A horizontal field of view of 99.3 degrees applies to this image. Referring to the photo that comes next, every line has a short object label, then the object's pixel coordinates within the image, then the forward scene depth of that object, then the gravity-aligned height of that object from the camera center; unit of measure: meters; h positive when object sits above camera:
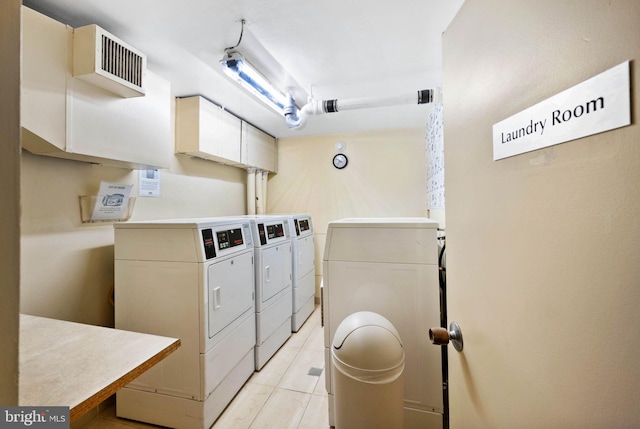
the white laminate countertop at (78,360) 0.83 -0.51
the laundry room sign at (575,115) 0.39 +0.17
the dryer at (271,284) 2.37 -0.62
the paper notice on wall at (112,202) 1.87 +0.14
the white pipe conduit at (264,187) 3.95 +0.48
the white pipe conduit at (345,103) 2.26 +1.01
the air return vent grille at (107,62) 1.39 +0.86
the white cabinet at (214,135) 2.48 +0.88
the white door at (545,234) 0.40 -0.03
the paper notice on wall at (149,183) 2.21 +0.31
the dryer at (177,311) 1.70 -0.59
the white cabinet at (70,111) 1.25 +0.61
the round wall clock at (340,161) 3.87 +0.83
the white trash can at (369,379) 1.23 -0.74
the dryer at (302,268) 3.09 -0.59
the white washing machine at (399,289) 1.59 -0.43
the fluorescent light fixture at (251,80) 1.70 +0.98
